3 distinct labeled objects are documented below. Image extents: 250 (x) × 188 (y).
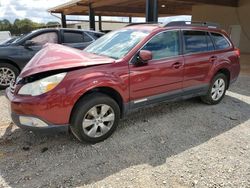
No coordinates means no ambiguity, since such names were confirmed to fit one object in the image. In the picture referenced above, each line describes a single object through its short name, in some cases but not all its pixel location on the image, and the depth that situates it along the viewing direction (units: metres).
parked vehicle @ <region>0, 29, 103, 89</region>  4.95
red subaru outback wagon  2.44
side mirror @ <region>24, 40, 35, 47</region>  5.10
